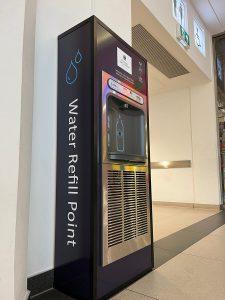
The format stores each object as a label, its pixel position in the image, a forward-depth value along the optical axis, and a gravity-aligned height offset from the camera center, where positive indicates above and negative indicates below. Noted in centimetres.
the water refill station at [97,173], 128 +1
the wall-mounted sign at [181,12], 338 +238
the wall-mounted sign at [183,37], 339 +202
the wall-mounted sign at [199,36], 415 +248
